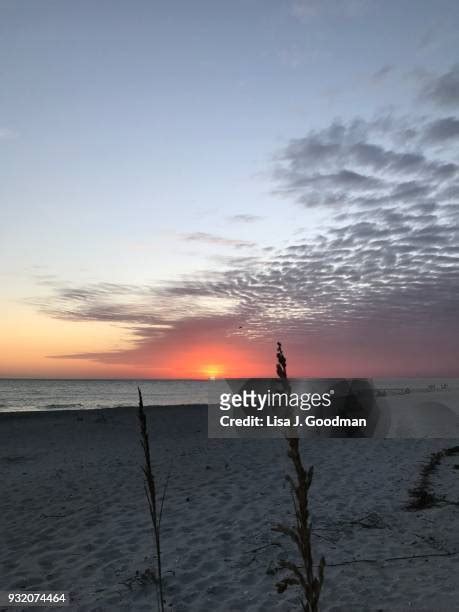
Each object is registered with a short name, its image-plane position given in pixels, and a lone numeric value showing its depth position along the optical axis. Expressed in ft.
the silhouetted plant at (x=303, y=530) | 5.42
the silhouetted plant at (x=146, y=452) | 8.36
